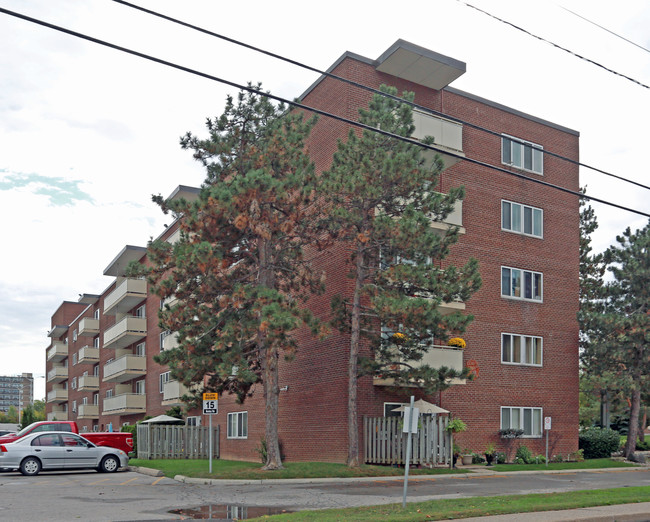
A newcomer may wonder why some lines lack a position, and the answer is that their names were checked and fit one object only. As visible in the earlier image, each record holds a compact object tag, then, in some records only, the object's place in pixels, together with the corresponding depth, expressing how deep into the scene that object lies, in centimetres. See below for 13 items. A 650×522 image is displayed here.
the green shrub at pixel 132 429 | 4358
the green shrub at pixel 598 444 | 3541
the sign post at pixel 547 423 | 3030
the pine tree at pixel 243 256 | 2347
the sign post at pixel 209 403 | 2388
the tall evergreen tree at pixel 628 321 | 3366
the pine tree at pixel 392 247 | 2436
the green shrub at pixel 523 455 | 3136
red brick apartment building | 2928
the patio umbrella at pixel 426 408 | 2770
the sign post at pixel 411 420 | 1574
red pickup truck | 3095
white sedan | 2534
